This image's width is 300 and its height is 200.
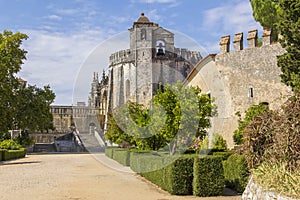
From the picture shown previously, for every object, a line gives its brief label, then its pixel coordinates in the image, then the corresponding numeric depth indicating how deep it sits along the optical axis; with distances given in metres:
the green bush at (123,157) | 19.72
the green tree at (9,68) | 30.39
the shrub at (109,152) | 26.38
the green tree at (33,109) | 33.84
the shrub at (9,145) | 29.25
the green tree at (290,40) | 12.81
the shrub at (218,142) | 21.16
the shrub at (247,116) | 18.23
